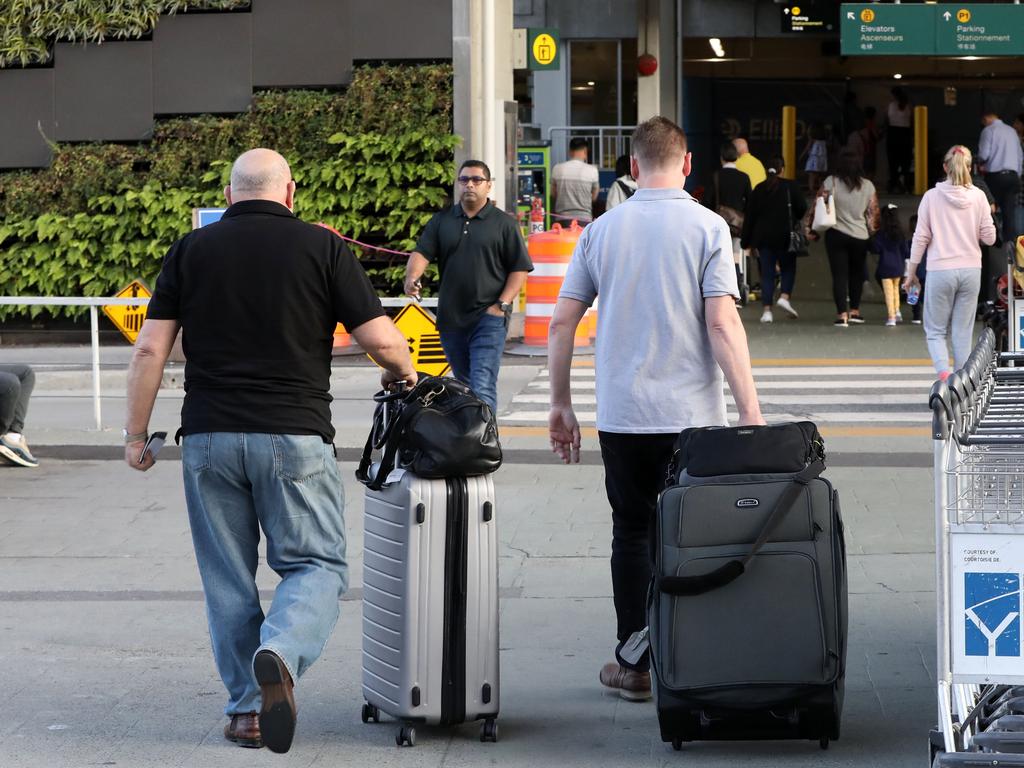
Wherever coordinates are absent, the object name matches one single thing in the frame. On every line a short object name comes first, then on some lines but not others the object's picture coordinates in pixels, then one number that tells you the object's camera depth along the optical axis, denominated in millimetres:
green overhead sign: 25391
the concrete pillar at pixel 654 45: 28109
